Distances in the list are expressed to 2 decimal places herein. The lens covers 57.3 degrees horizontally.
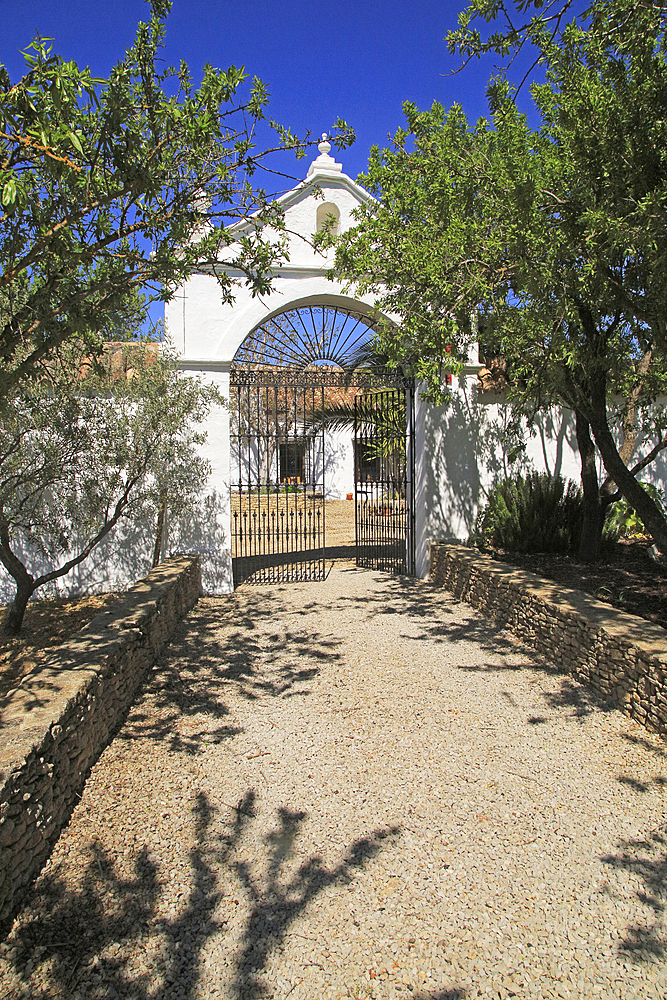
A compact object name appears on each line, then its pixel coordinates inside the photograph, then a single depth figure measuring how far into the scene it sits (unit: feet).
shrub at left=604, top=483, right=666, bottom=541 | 28.84
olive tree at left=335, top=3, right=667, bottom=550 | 12.73
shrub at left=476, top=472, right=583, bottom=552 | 27.17
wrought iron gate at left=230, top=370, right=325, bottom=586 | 27.43
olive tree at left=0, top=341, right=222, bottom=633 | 18.76
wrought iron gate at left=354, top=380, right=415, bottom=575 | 29.71
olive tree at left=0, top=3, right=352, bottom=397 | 8.35
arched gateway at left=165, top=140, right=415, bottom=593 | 25.84
